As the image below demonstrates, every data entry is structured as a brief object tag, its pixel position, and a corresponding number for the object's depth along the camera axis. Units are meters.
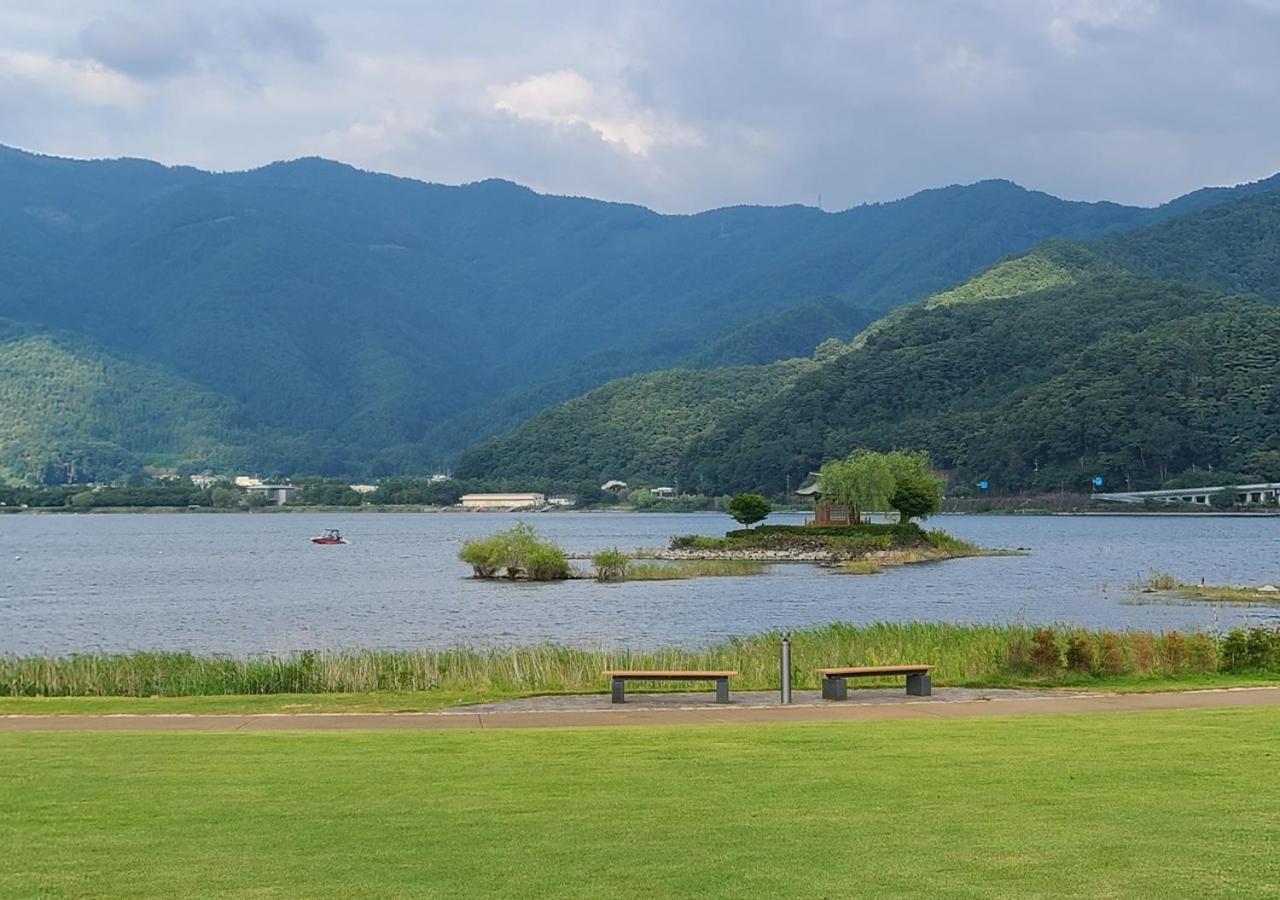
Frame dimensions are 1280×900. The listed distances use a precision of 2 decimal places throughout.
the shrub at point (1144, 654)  25.50
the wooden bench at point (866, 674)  22.14
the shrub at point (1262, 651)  25.97
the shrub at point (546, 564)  87.44
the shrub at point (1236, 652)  25.95
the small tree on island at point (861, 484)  103.88
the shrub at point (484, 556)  90.50
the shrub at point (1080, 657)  25.41
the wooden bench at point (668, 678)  22.02
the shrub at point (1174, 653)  25.78
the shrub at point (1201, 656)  25.89
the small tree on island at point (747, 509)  111.62
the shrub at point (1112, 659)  25.39
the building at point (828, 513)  110.25
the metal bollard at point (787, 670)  21.83
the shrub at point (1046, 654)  25.44
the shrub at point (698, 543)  105.88
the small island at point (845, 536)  100.75
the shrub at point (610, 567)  88.56
